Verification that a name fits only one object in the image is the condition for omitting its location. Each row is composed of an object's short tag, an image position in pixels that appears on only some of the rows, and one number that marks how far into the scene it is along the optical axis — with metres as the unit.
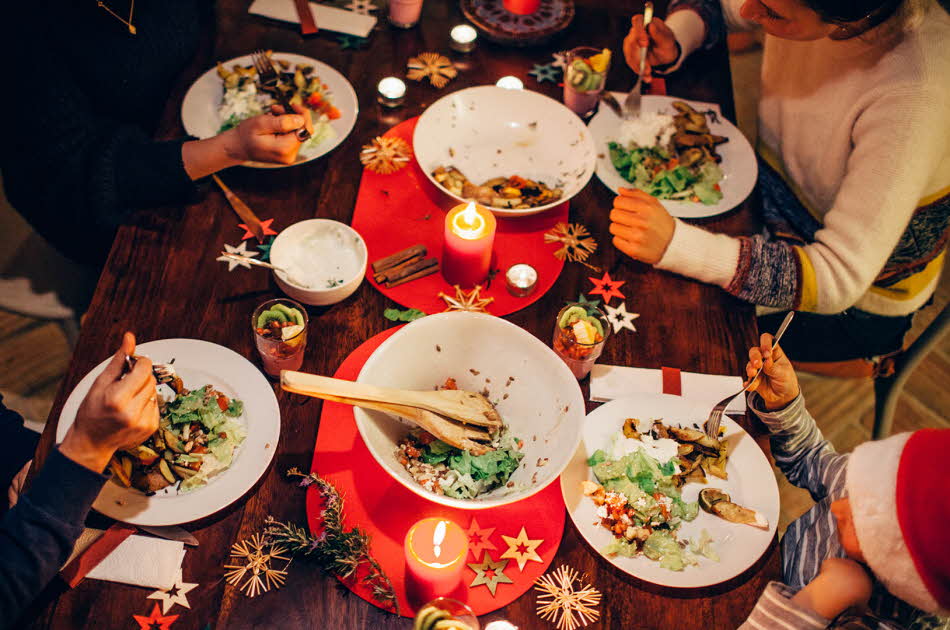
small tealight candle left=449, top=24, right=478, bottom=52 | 2.12
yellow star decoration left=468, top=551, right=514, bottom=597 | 1.21
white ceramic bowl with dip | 1.52
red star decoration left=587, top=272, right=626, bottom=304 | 1.65
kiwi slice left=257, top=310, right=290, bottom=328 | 1.40
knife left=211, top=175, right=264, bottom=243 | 1.65
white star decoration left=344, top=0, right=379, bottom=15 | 2.21
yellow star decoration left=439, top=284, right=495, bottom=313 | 1.58
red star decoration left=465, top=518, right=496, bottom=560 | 1.25
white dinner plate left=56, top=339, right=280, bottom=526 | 1.20
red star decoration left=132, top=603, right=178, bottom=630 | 1.13
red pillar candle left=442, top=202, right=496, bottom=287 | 1.52
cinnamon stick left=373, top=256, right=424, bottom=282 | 1.59
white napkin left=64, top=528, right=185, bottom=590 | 1.16
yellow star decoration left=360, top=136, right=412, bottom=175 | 1.82
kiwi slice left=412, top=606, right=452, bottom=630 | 1.00
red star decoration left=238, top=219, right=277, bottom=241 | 1.65
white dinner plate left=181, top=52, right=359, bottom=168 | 1.81
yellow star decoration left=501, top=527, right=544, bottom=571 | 1.24
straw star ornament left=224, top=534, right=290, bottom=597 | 1.18
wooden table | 1.17
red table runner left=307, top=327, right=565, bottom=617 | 1.22
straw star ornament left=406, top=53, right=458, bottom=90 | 2.05
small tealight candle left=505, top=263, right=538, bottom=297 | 1.58
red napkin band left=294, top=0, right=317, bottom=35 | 2.11
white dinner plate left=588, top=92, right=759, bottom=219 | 1.80
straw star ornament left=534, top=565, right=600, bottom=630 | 1.20
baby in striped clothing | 1.02
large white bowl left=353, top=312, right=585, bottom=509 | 1.23
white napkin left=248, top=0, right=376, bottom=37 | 2.13
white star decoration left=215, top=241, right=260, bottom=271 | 1.59
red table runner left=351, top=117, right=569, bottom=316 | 1.61
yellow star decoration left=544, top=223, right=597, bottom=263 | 1.70
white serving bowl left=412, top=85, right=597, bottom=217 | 1.83
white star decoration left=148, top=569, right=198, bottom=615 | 1.15
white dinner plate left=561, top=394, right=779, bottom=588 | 1.23
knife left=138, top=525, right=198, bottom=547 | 1.20
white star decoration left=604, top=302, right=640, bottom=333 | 1.60
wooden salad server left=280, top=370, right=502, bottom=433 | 1.14
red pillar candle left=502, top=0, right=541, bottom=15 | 2.22
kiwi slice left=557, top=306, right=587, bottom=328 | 1.47
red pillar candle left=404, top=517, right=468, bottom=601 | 1.12
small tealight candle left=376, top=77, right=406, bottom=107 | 1.95
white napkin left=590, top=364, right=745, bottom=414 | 1.47
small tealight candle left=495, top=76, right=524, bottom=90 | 2.03
